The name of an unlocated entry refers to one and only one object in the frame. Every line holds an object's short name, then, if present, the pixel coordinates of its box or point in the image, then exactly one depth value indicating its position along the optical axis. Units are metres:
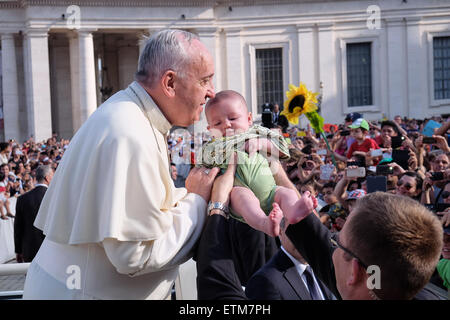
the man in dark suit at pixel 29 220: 8.90
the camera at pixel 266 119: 8.55
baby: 3.13
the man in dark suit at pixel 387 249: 2.15
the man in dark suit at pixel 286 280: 3.23
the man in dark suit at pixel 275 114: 17.31
